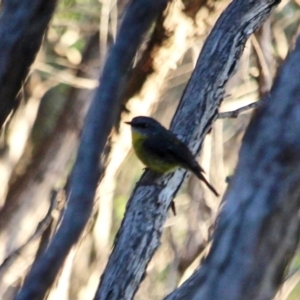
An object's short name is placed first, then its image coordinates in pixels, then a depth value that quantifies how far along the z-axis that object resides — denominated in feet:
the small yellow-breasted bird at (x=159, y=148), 26.78
